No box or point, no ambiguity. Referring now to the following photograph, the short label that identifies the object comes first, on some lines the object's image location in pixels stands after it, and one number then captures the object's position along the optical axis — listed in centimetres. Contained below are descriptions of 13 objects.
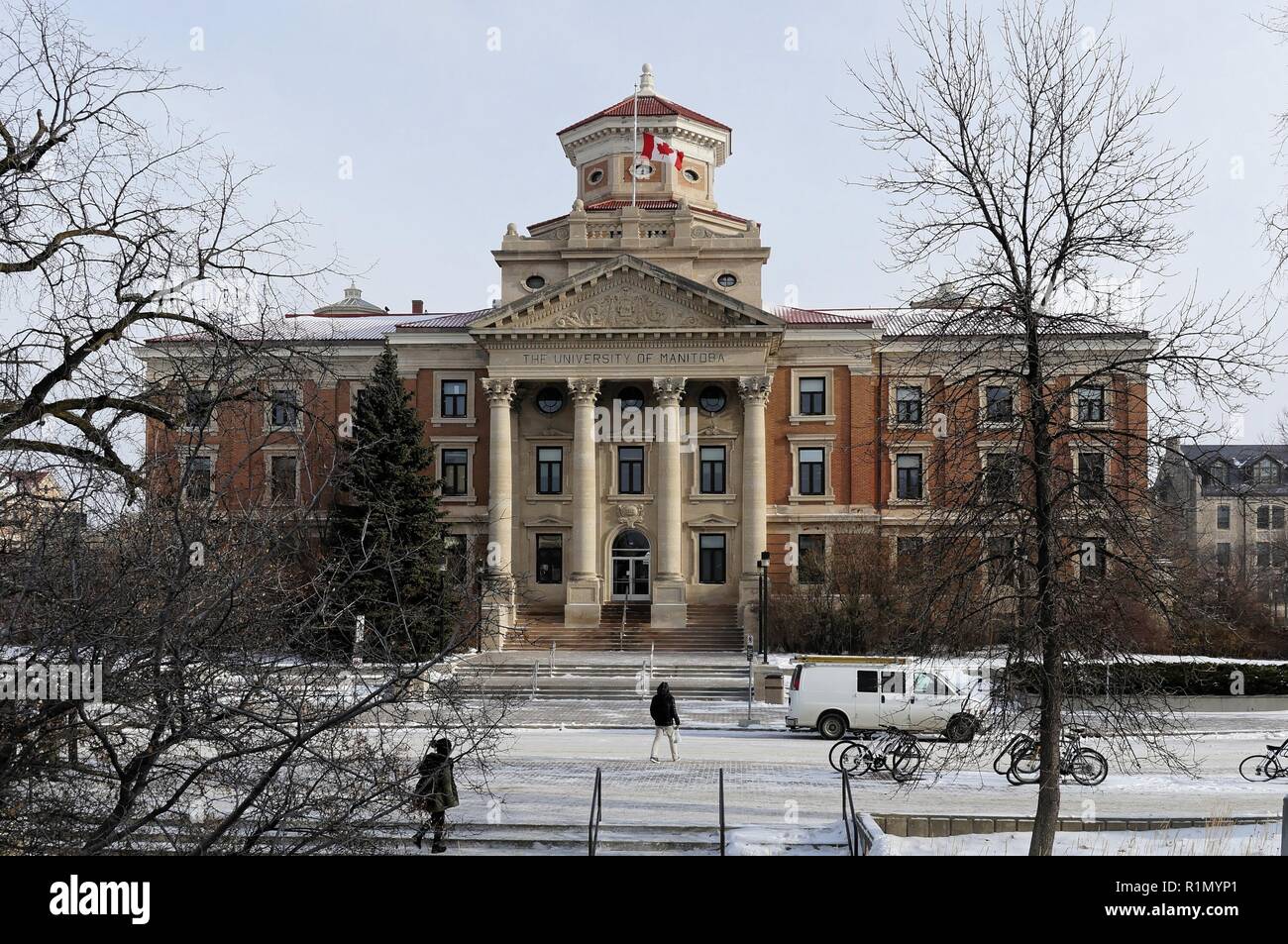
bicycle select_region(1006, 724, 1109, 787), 1700
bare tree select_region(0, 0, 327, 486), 921
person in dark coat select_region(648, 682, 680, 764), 2417
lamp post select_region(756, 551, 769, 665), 4294
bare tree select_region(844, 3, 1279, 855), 1388
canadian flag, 5559
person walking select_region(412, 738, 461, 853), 885
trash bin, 3662
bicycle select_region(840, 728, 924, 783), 2016
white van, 2705
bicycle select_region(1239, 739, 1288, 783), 2283
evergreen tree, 4162
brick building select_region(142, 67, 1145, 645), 5181
